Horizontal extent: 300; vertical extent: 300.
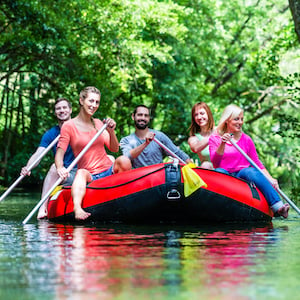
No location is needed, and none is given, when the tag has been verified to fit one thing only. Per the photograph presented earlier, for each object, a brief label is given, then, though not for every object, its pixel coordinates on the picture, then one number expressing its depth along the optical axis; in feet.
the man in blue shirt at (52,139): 43.90
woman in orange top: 39.75
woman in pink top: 39.59
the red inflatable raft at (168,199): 37.30
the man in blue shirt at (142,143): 40.77
